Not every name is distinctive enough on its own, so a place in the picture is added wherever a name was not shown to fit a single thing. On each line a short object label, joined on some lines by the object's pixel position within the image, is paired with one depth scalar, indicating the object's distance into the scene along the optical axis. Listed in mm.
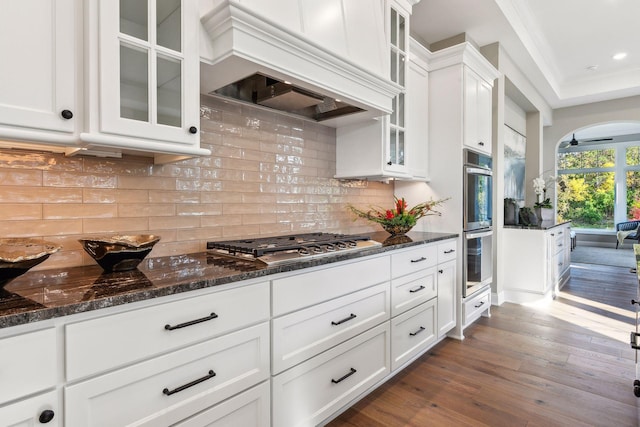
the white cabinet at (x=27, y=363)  856
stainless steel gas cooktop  1619
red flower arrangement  2771
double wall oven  3143
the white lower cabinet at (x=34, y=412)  860
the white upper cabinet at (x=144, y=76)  1213
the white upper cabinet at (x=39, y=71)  1047
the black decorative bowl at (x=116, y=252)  1323
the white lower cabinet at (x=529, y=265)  4109
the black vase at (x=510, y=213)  4613
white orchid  5225
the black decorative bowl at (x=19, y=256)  1005
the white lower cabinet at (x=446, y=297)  2842
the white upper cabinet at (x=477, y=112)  3199
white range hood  1525
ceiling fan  9562
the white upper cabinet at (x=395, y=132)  2664
